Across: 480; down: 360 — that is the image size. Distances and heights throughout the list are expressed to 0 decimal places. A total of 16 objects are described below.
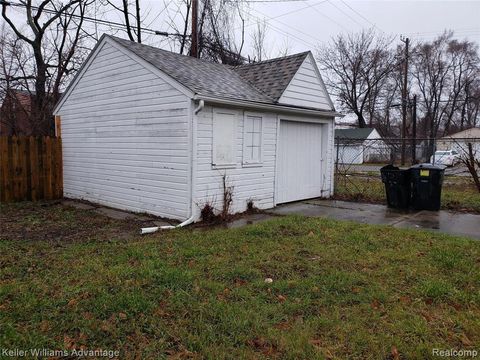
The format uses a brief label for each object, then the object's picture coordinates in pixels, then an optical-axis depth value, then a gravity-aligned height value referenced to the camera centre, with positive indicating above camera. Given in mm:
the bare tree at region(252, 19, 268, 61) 26047 +7379
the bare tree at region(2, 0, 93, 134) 16031 +4009
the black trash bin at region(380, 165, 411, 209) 8953 -802
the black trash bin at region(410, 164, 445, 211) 8578 -769
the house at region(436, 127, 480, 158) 45647 +2744
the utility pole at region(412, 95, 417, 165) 29547 +2991
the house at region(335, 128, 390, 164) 33506 +139
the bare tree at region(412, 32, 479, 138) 44406 +9927
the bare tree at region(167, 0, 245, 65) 21031 +7009
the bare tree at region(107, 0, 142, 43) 19266 +6948
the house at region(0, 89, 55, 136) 15727 +1234
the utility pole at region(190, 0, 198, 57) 14591 +4850
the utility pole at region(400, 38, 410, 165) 28844 +4948
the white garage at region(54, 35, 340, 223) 7621 +420
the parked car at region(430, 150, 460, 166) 28020 -232
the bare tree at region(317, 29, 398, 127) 38375 +8650
